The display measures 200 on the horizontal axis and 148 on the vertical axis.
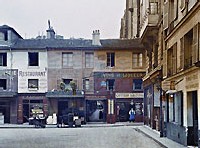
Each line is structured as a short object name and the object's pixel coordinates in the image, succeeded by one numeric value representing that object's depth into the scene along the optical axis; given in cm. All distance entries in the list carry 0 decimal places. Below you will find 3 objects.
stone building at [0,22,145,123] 4631
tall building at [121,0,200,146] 1926
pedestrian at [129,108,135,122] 4591
